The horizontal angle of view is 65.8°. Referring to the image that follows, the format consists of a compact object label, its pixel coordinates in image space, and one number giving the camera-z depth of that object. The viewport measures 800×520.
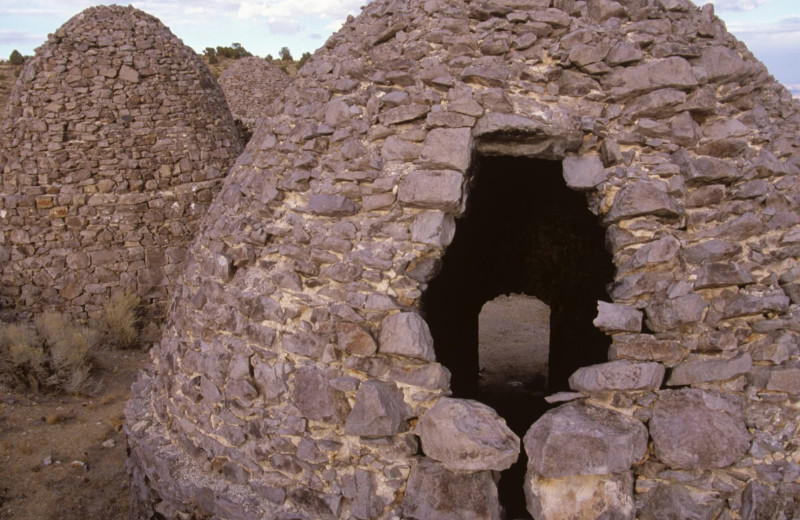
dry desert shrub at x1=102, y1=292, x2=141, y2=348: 7.89
